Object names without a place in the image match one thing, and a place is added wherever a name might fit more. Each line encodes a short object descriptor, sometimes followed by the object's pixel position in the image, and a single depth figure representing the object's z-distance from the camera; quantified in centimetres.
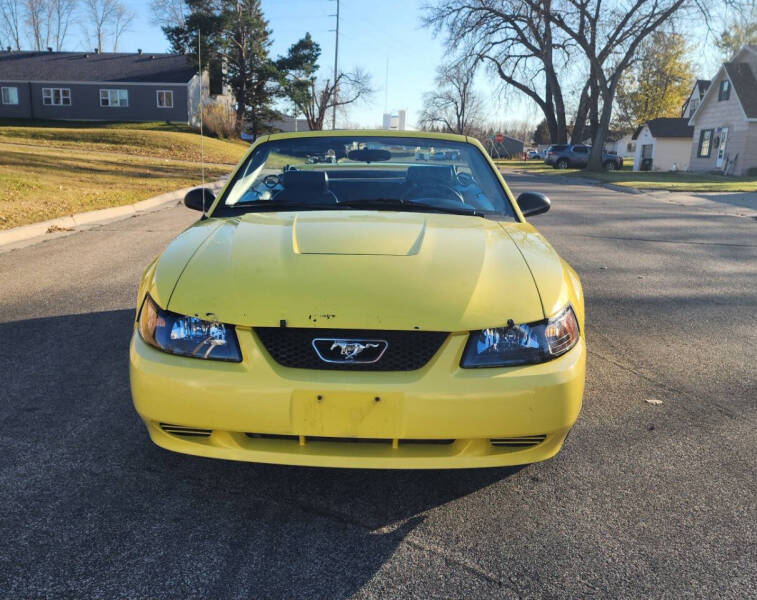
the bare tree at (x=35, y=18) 7462
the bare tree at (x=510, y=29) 3769
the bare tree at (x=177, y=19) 5005
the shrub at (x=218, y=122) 4291
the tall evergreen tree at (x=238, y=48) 4888
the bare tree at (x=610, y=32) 3148
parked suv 4581
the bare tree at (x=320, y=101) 5741
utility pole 4453
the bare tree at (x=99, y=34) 7612
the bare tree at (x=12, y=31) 7350
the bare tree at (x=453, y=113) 9312
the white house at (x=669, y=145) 4528
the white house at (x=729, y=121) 3216
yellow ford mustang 226
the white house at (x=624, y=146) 8481
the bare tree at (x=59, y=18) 7494
